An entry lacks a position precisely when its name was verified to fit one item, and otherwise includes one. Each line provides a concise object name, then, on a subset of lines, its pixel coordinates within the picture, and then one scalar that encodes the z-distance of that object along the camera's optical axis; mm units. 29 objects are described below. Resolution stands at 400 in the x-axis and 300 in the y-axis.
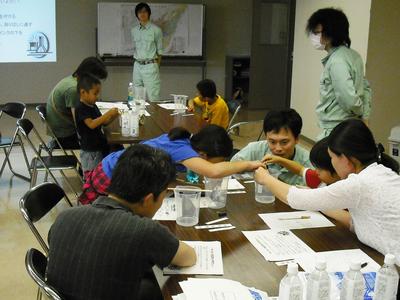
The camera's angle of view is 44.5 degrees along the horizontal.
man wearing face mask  3018
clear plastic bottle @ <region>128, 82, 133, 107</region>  4980
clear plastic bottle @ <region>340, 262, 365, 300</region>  1223
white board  7867
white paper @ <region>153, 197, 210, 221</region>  1969
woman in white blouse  1660
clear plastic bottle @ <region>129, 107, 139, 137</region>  3500
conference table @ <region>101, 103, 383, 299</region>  1495
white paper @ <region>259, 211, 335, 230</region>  1930
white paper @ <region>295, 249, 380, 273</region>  1563
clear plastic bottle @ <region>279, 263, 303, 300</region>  1173
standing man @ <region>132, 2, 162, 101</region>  6457
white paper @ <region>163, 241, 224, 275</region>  1540
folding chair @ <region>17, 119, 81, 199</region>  3541
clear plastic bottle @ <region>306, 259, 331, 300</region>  1211
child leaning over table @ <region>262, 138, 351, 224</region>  1996
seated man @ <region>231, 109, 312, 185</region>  2543
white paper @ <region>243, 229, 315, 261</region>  1662
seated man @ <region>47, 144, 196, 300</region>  1395
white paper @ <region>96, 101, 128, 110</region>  4453
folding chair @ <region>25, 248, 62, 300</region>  1382
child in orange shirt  4312
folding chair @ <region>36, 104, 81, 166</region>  4119
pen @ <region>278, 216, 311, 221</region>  1994
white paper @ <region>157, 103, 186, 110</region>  4674
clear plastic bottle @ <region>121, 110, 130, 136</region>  3512
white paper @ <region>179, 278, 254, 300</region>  1368
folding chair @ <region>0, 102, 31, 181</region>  4340
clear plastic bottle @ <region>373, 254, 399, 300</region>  1231
